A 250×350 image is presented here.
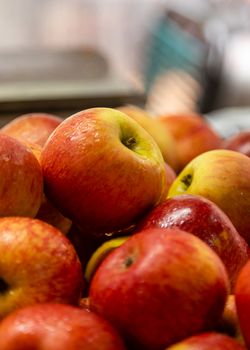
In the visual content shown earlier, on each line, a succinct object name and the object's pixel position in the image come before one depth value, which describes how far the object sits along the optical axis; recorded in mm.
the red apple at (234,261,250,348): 511
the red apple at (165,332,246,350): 486
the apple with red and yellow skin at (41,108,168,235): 689
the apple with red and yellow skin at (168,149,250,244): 793
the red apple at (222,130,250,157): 1070
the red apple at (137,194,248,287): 652
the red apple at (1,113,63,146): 922
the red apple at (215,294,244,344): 552
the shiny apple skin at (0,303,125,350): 490
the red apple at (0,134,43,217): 677
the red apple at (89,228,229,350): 513
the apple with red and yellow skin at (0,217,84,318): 568
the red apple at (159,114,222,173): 1137
